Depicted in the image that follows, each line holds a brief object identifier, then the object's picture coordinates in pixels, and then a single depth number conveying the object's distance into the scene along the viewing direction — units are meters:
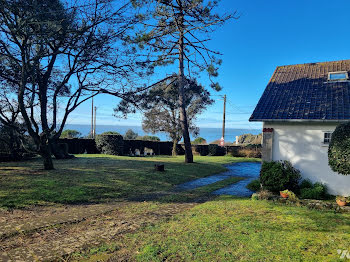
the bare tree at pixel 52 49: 8.66
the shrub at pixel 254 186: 11.00
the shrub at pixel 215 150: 30.38
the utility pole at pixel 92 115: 45.64
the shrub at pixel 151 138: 34.67
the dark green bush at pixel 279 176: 9.31
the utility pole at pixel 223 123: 35.74
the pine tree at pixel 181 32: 15.82
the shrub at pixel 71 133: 28.69
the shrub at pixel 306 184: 9.44
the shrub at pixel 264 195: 8.84
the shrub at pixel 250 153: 29.31
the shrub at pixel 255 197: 8.91
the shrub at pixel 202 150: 30.79
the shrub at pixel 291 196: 8.46
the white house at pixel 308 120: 9.34
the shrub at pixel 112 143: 22.67
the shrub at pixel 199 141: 35.58
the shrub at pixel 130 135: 38.99
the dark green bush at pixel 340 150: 6.68
